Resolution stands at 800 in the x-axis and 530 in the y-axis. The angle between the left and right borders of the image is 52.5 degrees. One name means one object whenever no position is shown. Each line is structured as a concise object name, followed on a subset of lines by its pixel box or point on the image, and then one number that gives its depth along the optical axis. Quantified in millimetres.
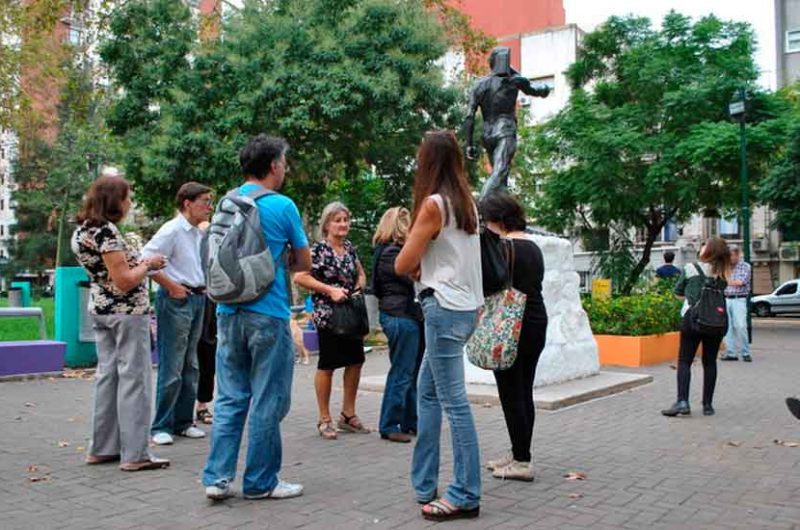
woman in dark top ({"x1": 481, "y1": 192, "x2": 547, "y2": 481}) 5199
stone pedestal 9203
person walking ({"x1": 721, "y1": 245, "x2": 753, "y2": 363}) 13086
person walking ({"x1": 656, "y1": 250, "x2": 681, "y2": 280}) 17205
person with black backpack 7625
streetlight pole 17953
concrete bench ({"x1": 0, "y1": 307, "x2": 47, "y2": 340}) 10526
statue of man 9234
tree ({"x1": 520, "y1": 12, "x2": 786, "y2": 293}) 22109
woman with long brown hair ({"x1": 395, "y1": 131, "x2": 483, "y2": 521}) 4281
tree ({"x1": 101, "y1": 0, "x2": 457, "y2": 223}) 17312
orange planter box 12758
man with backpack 4473
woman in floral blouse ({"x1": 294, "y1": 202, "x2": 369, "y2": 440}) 6402
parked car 33906
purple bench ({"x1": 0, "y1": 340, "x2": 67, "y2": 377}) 10539
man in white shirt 6176
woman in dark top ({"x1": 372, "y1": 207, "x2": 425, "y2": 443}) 6434
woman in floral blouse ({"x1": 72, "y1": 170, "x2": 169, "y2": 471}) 5281
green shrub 13117
